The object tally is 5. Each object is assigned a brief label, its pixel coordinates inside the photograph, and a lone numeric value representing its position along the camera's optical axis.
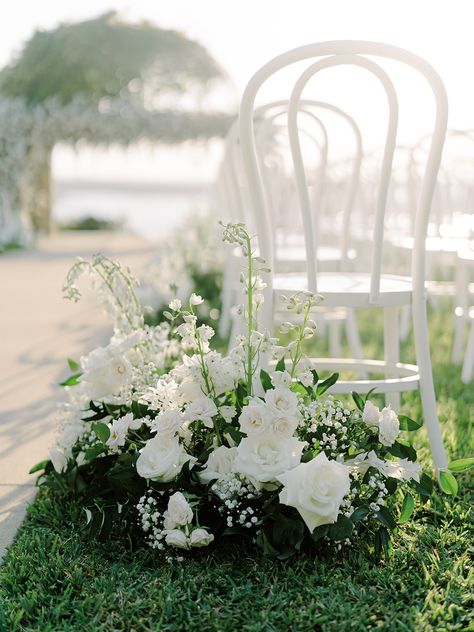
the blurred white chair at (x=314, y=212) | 2.86
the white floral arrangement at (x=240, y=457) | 1.64
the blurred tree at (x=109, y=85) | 12.66
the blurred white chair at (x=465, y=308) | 3.35
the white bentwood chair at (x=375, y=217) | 1.89
